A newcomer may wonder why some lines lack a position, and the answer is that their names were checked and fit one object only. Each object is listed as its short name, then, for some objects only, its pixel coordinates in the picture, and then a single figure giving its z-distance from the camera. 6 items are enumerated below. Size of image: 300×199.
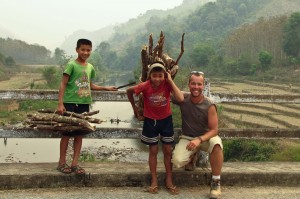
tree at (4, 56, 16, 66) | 80.00
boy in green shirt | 4.14
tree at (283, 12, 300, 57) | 57.41
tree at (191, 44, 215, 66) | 79.06
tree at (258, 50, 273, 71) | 57.62
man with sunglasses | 3.95
